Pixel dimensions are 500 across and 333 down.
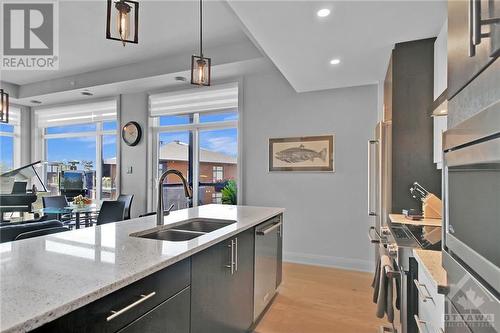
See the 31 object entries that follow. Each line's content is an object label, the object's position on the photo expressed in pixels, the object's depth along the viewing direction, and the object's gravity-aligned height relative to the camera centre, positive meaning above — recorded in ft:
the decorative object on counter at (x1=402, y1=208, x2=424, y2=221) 7.83 -1.40
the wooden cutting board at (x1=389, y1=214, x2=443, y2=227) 7.11 -1.46
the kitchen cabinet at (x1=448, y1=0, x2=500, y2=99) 1.89 +1.06
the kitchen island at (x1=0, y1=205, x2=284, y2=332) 2.58 -1.32
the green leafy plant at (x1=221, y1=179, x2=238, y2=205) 15.37 -1.55
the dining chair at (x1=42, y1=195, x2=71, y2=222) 15.71 -2.10
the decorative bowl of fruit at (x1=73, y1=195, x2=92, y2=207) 15.64 -2.00
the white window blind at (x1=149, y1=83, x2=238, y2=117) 15.52 +4.15
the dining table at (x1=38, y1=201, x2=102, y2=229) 13.84 -2.25
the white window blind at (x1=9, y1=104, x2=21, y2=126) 20.82 +4.10
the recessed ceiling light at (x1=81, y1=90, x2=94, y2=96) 17.58 +5.03
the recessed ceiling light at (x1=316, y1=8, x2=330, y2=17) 6.76 +3.99
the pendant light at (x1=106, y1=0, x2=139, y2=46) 5.22 +2.93
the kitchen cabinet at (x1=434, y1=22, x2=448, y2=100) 7.08 +2.98
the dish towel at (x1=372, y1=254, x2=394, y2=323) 5.46 -2.62
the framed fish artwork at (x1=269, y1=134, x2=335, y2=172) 13.28 +0.75
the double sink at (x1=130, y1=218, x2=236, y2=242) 6.13 -1.56
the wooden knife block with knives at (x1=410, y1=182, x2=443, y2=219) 7.72 -1.10
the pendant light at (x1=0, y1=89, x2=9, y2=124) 10.66 +2.42
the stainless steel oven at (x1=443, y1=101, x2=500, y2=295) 1.89 -0.24
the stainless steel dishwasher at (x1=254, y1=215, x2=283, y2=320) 7.49 -2.82
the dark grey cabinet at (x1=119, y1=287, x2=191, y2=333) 3.48 -2.15
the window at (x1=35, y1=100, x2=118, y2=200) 19.57 +1.53
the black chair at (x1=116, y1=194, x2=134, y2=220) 14.90 -1.89
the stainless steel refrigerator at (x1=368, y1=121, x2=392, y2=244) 8.92 -0.19
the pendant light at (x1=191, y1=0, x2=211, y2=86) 7.89 +2.89
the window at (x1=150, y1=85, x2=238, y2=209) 15.81 +1.74
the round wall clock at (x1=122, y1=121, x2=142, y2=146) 17.76 +2.32
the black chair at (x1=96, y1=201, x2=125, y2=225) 13.08 -2.22
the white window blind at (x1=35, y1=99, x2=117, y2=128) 19.42 +4.13
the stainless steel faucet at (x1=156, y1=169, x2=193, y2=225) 6.54 -0.88
